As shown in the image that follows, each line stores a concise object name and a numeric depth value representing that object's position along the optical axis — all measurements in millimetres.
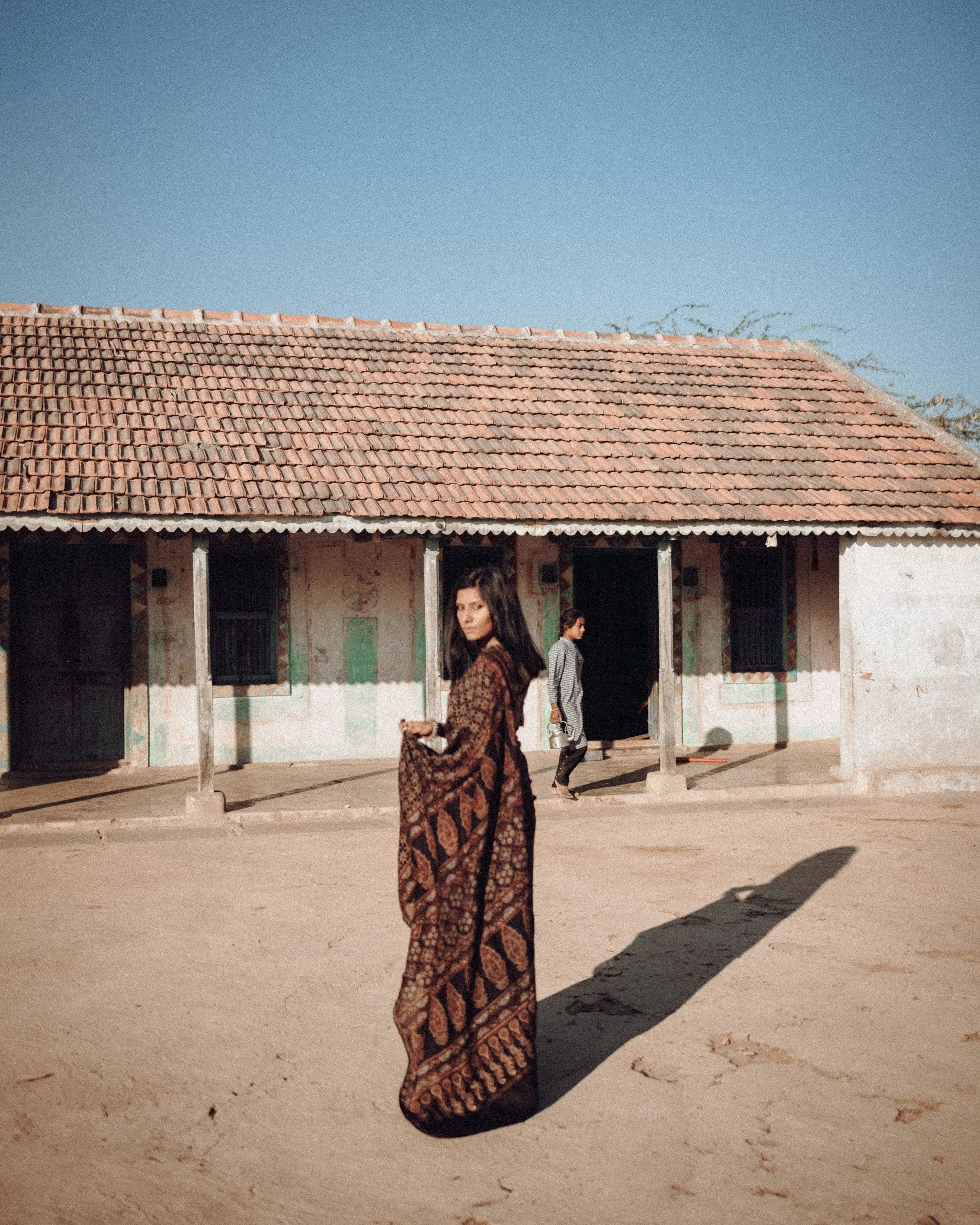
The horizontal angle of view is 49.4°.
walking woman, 9602
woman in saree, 3635
